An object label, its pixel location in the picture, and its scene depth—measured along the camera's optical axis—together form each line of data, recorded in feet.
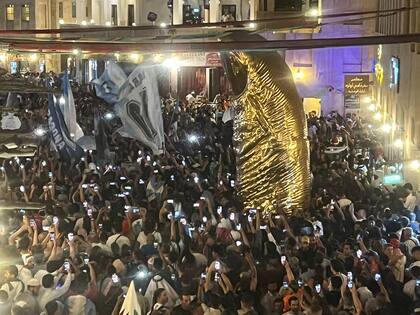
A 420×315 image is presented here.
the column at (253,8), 151.33
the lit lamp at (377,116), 111.50
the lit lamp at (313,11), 131.65
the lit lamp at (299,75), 125.49
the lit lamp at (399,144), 81.61
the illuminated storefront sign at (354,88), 111.45
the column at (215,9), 184.55
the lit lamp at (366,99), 118.88
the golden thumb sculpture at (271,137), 59.72
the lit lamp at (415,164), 65.83
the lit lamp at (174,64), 163.94
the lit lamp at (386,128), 95.85
